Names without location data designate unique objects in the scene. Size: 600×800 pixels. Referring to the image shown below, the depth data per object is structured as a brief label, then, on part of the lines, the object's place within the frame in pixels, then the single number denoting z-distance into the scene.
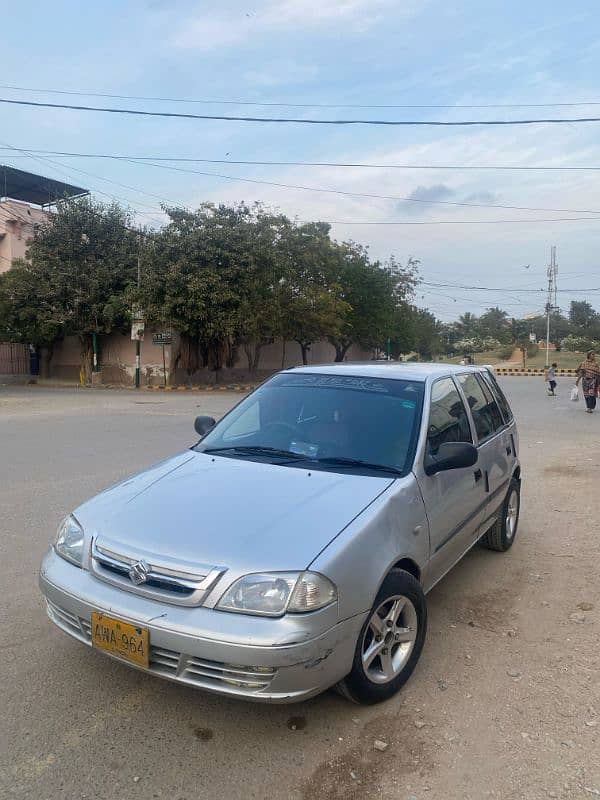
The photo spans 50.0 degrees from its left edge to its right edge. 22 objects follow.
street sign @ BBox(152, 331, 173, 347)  30.55
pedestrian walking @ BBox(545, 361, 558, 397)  24.38
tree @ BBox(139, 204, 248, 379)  26.75
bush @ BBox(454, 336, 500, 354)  81.06
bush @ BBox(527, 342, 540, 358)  71.06
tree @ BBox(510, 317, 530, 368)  83.39
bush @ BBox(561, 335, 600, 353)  65.76
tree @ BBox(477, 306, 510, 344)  89.06
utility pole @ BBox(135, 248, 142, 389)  30.25
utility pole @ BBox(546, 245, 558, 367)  59.09
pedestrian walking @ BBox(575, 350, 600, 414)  17.34
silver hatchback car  2.67
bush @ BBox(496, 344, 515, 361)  73.06
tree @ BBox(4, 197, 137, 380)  28.80
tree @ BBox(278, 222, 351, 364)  29.14
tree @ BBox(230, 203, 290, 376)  27.20
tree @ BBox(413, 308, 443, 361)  62.62
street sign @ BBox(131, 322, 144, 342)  27.27
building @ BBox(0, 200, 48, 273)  35.38
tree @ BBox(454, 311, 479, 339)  94.69
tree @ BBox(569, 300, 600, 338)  86.94
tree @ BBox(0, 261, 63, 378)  29.08
